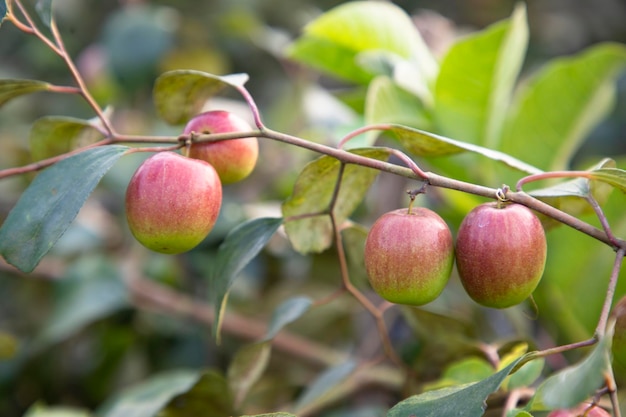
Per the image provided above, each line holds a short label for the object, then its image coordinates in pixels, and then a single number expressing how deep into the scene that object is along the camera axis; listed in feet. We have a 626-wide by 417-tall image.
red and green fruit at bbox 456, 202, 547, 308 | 2.75
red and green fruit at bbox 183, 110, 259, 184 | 2.89
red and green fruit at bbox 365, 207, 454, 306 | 2.76
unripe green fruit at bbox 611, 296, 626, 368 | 2.82
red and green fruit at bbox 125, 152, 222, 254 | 2.79
